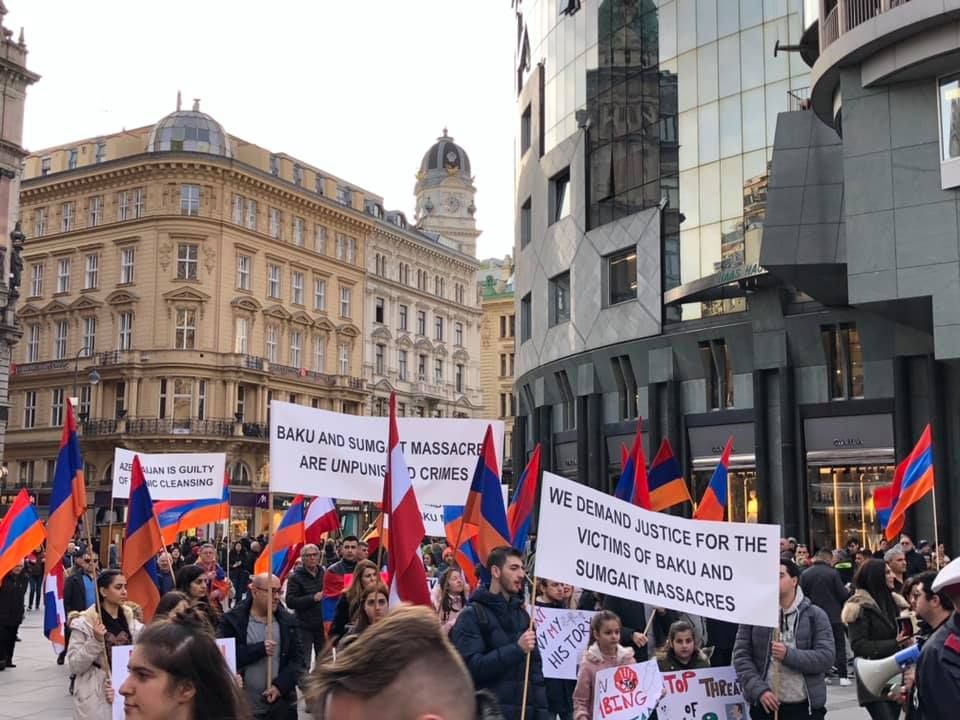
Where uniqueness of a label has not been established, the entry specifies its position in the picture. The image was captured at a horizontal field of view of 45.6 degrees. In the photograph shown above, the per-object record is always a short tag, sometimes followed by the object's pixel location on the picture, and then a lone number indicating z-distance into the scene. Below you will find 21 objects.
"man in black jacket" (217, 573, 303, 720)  8.37
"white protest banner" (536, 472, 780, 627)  7.76
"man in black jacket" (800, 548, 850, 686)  14.43
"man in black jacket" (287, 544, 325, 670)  11.94
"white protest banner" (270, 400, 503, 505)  9.95
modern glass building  29.72
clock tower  112.88
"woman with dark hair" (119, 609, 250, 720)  3.53
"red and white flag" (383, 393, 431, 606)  8.17
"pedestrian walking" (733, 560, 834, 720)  7.93
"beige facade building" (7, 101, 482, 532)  63.69
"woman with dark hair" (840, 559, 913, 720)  9.24
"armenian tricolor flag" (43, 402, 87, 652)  10.37
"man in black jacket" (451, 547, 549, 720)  7.47
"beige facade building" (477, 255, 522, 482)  97.25
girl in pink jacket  8.18
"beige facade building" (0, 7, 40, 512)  51.22
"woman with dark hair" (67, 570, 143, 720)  8.26
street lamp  47.78
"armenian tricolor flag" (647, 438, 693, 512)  16.78
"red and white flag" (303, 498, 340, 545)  16.36
